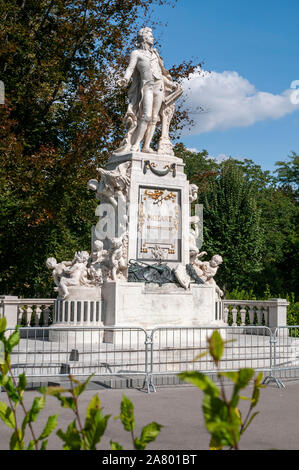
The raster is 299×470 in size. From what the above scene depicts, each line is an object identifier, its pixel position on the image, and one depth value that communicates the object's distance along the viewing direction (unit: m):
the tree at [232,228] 30.09
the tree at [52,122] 20.38
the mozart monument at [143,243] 12.50
